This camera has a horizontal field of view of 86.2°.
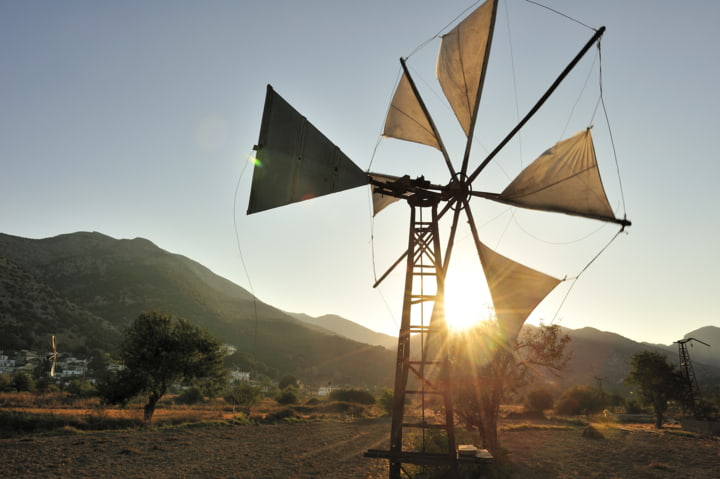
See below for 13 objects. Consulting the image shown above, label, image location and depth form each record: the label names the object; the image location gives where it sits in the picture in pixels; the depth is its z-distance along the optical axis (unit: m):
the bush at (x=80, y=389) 44.72
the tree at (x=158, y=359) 28.10
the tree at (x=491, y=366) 15.15
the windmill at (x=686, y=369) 38.71
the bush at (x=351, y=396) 59.56
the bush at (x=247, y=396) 45.41
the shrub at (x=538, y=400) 57.44
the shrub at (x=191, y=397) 53.81
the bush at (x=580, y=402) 54.91
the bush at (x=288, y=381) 83.86
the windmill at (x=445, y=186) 9.69
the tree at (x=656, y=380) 42.78
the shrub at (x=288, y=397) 59.09
